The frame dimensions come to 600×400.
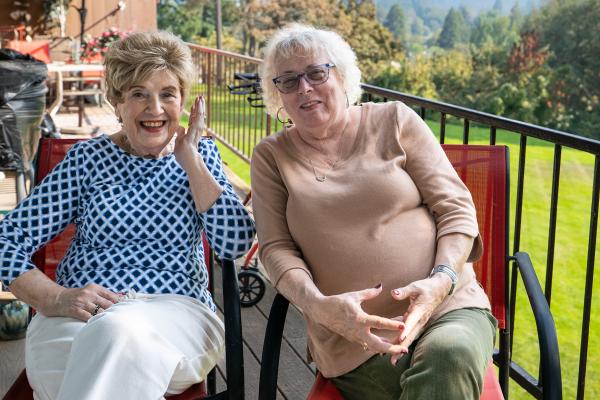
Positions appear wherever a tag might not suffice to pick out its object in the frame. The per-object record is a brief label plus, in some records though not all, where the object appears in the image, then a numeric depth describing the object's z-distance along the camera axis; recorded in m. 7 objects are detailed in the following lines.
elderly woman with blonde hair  1.76
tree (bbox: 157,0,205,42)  23.59
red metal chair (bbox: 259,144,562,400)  1.78
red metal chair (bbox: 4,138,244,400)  1.68
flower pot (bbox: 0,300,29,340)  2.73
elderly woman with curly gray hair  1.64
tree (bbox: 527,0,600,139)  16.72
